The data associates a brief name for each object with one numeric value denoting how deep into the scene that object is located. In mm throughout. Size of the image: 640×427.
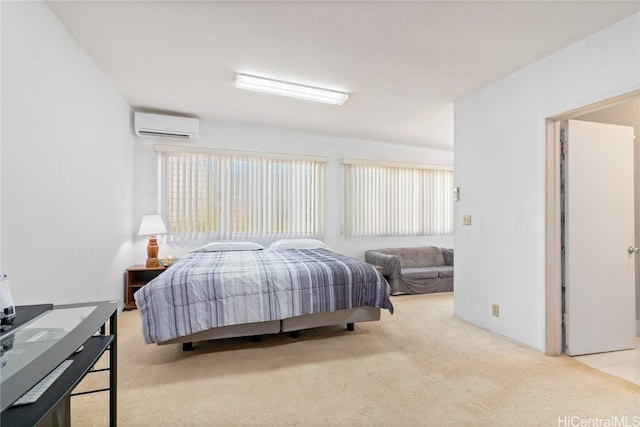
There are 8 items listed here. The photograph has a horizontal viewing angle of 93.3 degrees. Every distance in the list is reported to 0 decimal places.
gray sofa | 4594
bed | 2334
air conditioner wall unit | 3867
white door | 2580
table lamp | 3805
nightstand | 3727
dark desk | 872
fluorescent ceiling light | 2955
